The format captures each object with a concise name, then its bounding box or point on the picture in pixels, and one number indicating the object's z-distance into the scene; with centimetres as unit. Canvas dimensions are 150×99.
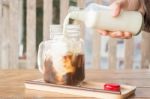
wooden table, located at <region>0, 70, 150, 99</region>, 91
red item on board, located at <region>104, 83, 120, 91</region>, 90
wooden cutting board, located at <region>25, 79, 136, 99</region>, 88
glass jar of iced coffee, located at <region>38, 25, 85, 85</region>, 93
